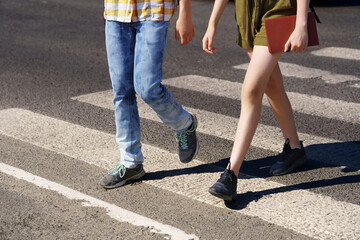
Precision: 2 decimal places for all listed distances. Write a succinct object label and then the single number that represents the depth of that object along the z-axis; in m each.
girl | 4.03
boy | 4.19
